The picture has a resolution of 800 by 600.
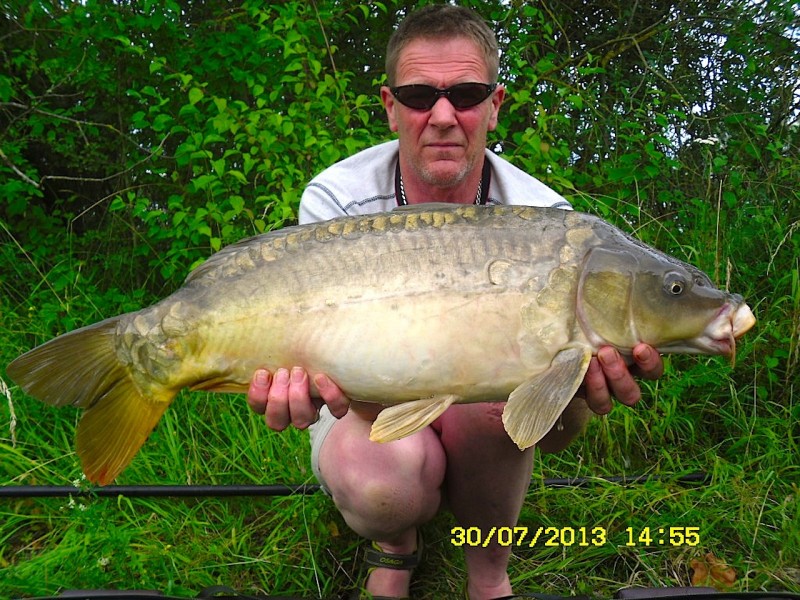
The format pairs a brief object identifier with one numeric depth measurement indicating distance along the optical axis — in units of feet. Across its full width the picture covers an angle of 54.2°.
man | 5.26
